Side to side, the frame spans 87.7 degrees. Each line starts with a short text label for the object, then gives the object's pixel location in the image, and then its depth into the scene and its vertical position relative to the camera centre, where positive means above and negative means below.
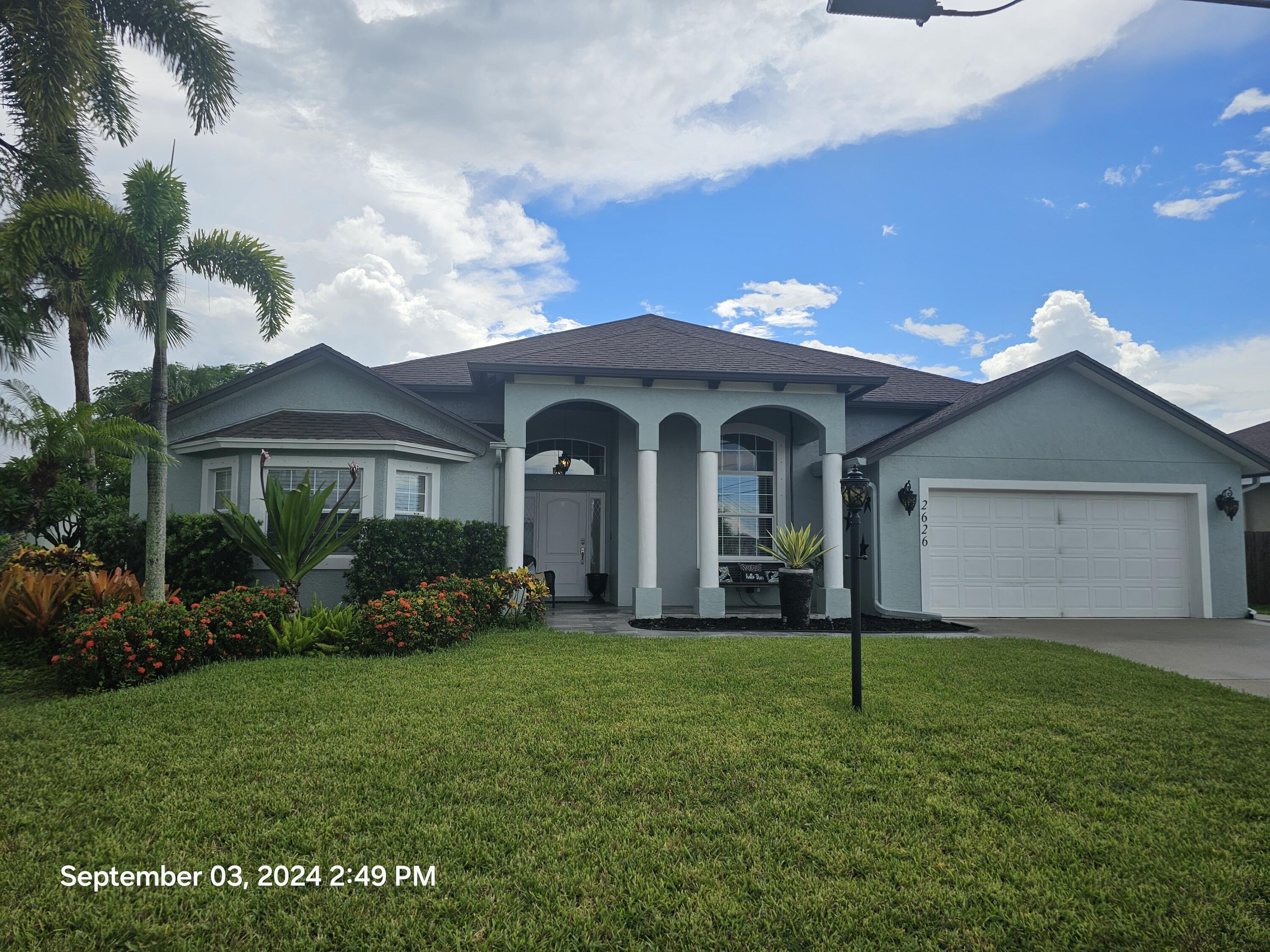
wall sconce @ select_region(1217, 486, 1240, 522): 11.73 +0.45
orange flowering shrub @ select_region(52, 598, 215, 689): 6.13 -1.13
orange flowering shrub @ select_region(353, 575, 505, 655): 7.57 -1.09
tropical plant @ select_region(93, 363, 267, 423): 19.53 +4.61
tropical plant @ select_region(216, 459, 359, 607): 8.45 -0.04
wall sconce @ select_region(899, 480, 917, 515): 11.39 +0.52
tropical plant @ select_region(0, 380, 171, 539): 7.47 +1.05
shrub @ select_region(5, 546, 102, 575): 9.50 -0.45
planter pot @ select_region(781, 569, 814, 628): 10.34 -1.06
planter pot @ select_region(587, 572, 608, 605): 13.65 -1.18
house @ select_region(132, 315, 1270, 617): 10.95 +1.11
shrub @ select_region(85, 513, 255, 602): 9.62 -0.38
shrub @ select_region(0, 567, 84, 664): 7.53 -0.96
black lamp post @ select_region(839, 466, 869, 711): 5.35 +0.02
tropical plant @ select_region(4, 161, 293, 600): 7.65 +3.46
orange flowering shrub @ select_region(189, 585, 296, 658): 7.14 -1.01
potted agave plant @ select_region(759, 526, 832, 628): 10.35 -0.69
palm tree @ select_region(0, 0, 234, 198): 10.68 +7.78
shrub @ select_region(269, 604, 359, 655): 7.53 -1.19
